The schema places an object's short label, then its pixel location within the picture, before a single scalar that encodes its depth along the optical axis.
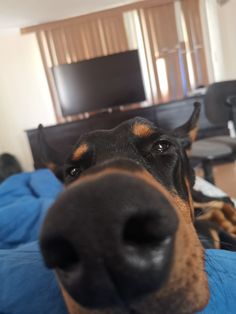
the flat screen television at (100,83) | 4.88
